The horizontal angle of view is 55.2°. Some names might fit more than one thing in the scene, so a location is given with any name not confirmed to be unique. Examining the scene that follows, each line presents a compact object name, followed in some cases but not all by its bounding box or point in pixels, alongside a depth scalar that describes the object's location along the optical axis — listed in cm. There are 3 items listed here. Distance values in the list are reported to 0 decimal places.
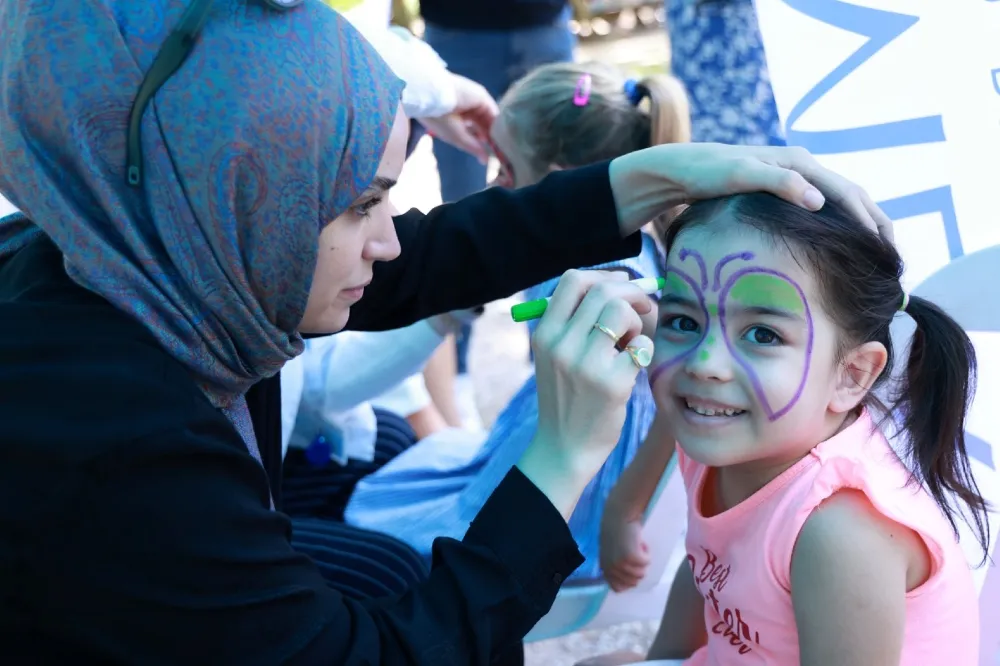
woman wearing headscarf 89
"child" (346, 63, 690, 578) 172
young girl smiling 105
